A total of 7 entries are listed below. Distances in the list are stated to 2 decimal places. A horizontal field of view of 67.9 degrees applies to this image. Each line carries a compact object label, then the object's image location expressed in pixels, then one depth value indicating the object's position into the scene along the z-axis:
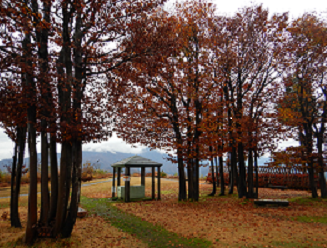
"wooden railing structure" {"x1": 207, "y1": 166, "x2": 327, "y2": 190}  20.59
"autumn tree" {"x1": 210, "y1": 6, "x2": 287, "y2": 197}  13.80
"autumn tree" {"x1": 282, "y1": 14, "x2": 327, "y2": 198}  13.64
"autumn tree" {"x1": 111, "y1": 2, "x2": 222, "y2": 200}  13.17
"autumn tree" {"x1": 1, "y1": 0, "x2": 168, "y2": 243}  5.95
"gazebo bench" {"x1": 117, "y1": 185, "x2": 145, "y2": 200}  15.96
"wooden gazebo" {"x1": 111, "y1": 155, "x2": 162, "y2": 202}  15.22
